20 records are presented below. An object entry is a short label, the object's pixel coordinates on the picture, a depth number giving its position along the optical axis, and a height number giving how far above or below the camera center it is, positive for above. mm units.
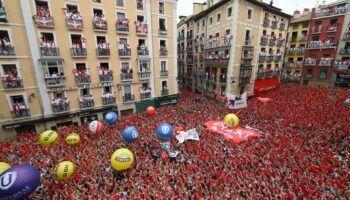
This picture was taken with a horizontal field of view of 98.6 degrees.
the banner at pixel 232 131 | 12891 -6252
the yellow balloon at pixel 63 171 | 8281 -5728
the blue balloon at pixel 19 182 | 6316 -4961
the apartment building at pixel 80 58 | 13992 +641
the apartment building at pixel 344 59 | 25853 +203
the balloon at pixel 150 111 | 18523 -5737
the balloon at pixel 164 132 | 10609 -4763
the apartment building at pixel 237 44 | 22719 +2872
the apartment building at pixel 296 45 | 31728 +3407
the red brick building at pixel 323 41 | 27000 +3515
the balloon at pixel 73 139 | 11758 -5725
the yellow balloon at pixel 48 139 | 11086 -5336
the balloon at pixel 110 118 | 15203 -5402
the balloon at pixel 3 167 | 8044 -5372
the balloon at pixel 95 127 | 13070 -5339
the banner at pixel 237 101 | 18766 -4788
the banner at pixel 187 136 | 12672 -6142
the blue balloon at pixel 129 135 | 11227 -5184
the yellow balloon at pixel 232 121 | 14156 -5410
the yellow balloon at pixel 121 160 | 8906 -5586
